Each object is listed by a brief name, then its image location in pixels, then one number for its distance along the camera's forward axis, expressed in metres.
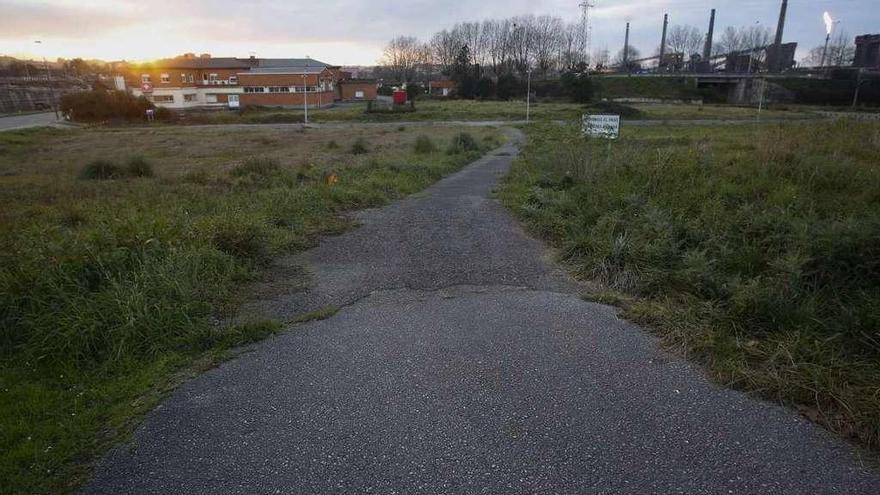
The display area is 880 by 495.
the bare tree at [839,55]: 101.38
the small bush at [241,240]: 6.48
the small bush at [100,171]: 17.11
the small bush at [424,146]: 22.51
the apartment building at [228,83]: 71.44
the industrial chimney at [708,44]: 107.83
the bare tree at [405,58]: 132.88
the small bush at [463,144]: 22.07
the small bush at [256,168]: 15.61
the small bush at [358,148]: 23.28
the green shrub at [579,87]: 71.94
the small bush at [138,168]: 17.55
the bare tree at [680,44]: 133.62
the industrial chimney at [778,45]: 88.44
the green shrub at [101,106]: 53.56
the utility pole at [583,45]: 120.69
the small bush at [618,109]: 51.62
